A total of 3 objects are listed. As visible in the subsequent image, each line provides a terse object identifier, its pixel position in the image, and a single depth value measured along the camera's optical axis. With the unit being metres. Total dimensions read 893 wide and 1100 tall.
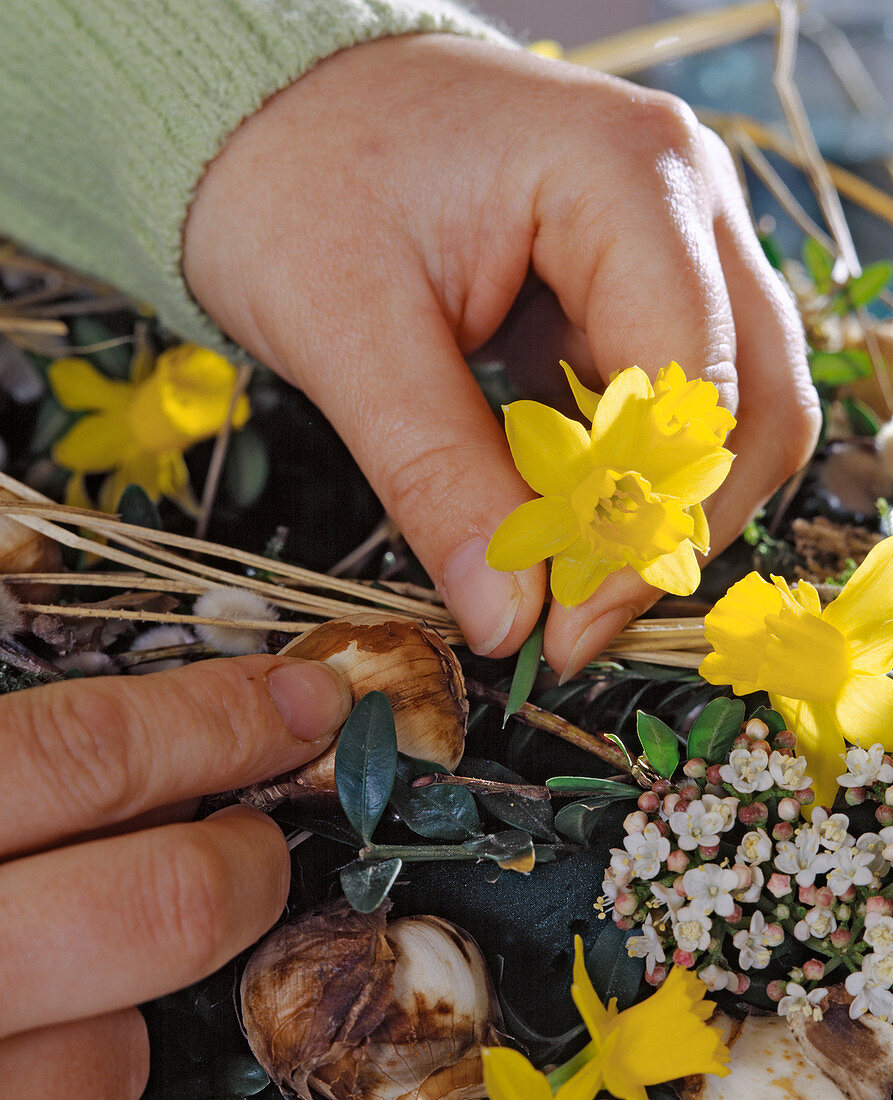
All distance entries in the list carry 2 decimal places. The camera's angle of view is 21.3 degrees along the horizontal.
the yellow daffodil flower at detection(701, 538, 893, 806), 0.35
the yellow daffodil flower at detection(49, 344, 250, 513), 0.49
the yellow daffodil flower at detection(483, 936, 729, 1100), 0.33
